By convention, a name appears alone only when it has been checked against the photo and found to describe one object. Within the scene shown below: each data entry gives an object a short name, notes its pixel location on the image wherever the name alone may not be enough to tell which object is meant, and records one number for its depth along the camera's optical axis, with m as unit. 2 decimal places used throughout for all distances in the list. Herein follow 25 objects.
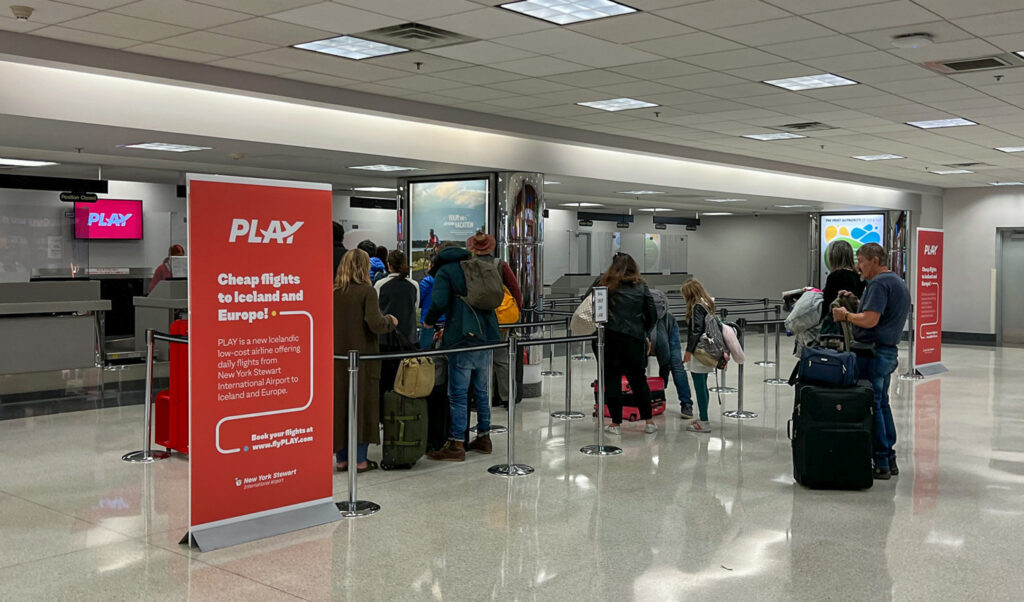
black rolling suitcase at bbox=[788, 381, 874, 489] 6.75
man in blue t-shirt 7.10
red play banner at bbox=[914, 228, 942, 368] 14.02
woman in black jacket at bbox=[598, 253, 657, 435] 8.53
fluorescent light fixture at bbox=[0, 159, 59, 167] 14.35
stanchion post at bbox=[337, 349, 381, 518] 6.17
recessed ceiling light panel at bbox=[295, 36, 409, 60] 7.52
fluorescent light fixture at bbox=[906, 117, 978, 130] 11.69
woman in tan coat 6.95
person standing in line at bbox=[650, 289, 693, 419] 9.34
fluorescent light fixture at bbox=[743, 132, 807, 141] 13.03
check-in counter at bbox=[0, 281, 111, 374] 11.90
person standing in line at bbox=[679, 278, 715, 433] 9.18
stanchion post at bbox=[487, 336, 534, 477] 7.16
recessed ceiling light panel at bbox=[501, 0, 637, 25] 6.38
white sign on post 8.08
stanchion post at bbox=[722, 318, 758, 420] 9.94
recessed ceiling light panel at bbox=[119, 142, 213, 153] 11.07
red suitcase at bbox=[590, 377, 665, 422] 10.01
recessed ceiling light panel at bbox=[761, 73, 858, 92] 8.94
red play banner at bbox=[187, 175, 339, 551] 5.27
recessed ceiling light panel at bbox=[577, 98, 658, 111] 10.31
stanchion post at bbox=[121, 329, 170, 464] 7.70
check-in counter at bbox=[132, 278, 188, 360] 13.87
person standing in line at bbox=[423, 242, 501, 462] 7.69
